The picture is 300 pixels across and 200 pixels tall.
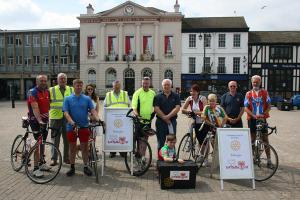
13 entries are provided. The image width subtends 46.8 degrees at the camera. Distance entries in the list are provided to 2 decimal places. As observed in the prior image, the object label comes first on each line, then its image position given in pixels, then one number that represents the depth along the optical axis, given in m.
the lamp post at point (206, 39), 44.75
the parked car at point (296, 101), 31.75
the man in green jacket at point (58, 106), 7.93
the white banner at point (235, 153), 6.45
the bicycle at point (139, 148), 7.21
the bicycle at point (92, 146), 6.70
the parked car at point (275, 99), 35.10
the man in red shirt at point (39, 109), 6.89
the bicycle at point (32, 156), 6.77
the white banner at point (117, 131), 7.23
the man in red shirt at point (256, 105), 7.70
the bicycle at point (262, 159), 6.91
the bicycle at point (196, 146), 7.45
